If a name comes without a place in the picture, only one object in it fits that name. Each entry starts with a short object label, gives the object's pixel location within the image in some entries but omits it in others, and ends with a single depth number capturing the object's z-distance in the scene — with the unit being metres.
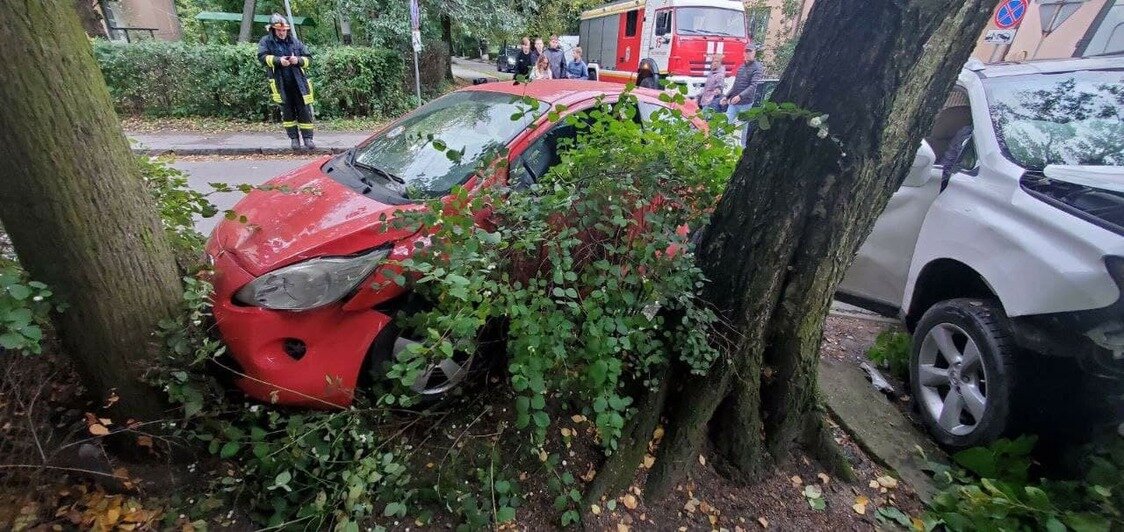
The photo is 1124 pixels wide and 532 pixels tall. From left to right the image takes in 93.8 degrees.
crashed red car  2.29
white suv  2.19
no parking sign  7.57
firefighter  7.73
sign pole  9.75
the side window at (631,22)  14.86
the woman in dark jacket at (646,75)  9.35
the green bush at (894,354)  3.51
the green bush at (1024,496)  1.93
